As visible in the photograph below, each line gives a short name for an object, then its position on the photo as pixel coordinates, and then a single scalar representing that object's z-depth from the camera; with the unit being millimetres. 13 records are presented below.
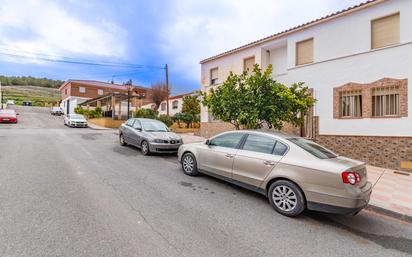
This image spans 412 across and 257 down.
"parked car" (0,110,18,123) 21453
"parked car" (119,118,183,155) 8789
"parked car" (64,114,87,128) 21641
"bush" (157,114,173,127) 20498
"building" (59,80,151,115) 38594
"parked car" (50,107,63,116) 35756
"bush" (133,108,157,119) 21906
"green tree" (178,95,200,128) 21906
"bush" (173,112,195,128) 21844
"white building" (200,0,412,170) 7980
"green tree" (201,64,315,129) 7375
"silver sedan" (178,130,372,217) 3617
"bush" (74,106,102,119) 27028
